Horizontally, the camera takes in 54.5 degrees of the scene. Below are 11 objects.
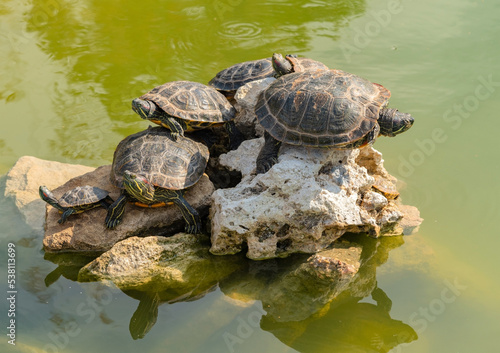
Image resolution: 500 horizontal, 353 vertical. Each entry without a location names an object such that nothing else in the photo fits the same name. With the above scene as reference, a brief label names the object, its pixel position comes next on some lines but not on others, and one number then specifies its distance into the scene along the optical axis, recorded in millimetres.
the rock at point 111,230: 4535
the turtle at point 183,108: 4820
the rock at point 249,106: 5148
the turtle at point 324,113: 4281
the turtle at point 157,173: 4387
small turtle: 4504
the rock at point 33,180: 5090
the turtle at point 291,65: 5316
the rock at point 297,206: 4203
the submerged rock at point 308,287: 3945
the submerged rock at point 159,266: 4156
